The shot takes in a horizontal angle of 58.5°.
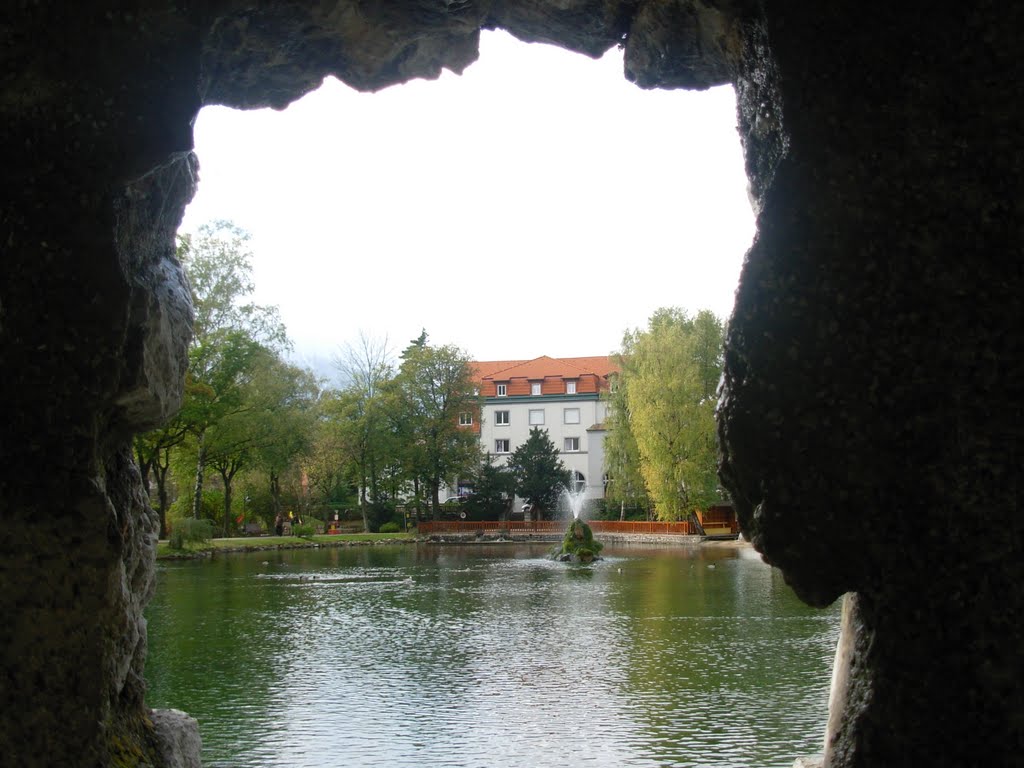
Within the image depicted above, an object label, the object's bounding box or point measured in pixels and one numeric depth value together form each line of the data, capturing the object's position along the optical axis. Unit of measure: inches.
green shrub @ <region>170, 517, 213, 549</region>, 1282.0
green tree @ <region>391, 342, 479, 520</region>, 2006.6
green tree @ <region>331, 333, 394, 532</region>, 1950.1
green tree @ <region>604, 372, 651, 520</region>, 1811.0
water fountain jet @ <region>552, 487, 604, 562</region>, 1182.0
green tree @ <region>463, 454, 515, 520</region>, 2081.7
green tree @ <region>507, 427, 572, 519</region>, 2095.2
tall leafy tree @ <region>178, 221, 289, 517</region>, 1304.1
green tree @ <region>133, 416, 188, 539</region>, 1167.4
